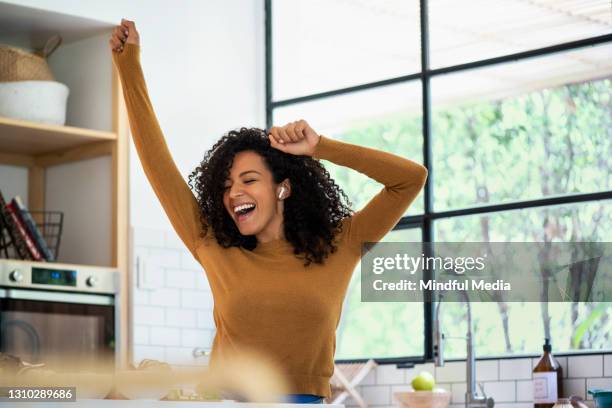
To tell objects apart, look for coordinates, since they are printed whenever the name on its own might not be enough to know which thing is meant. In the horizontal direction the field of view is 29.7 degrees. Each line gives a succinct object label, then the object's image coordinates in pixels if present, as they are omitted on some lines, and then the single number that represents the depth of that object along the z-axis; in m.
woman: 2.54
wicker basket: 5.01
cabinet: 5.14
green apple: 4.79
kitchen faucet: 4.72
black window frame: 4.86
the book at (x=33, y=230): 4.97
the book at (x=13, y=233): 4.94
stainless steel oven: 4.71
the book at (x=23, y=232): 4.94
